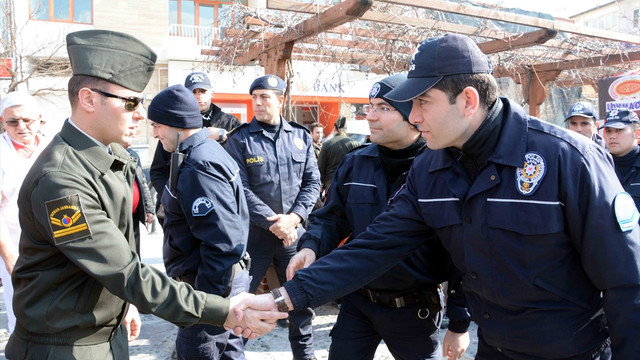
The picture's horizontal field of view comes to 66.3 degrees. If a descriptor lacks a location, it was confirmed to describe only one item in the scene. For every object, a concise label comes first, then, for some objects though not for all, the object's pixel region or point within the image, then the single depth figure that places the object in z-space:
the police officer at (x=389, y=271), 2.70
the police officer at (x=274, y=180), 4.23
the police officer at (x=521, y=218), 1.70
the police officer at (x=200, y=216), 2.81
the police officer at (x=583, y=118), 5.16
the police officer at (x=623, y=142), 4.46
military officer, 1.81
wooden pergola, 5.65
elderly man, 3.50
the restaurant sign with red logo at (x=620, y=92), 6.89
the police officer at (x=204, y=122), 4.84
